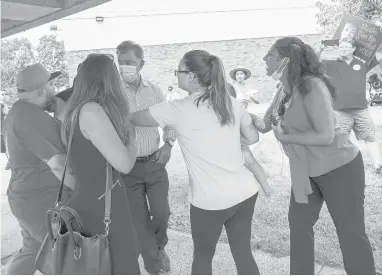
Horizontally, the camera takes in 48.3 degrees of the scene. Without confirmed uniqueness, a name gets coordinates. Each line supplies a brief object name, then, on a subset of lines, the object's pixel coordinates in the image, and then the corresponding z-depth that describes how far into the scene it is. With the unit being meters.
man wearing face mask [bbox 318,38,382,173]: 3.96
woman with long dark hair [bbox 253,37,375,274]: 2.21
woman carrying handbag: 1.73
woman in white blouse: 2.06
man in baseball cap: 2.17
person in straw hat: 3.80
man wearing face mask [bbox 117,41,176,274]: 2.94
